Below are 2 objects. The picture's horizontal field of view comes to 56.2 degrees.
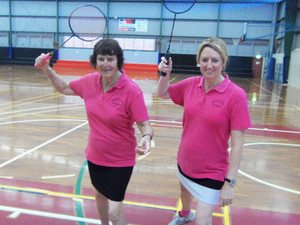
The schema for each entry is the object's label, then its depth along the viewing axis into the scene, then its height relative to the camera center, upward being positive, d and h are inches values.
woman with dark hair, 82.1 -17.0
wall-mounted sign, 1006.4 +145.1
